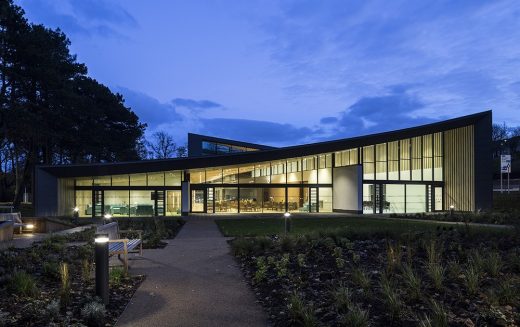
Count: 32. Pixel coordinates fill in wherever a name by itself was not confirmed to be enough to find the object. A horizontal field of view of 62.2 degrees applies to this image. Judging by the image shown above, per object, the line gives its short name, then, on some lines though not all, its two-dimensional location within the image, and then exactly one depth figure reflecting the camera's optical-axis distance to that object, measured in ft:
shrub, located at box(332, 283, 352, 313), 17.30
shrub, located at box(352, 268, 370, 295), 19.53
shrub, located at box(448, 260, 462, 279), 20.03
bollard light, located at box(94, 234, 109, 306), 19.67
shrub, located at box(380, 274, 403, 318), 16.24
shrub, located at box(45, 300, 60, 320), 16.55
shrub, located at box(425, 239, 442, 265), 22.30
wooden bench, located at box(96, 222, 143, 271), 26.66
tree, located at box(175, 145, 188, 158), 241.96
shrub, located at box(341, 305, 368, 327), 14.98
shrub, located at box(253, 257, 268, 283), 24.11
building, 93.20
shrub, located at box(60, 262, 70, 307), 18.74
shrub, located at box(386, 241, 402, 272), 22.13
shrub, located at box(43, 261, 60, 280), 23.88
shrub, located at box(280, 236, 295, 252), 31.30
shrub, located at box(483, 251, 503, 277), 20.08
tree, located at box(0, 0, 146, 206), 100.81
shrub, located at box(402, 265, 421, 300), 17.60
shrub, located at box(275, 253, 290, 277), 23.81
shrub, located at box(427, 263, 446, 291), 18.53
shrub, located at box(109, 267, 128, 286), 23.73
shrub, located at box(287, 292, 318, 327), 15.66
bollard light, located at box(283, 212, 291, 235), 46.68
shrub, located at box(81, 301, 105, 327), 16.84
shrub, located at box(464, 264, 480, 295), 17.69
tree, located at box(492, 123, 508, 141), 295.28
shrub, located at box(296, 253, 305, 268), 25.54
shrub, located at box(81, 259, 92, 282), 23.47
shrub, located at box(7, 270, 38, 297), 19.71
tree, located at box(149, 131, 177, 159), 243.60
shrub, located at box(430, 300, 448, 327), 14.35
